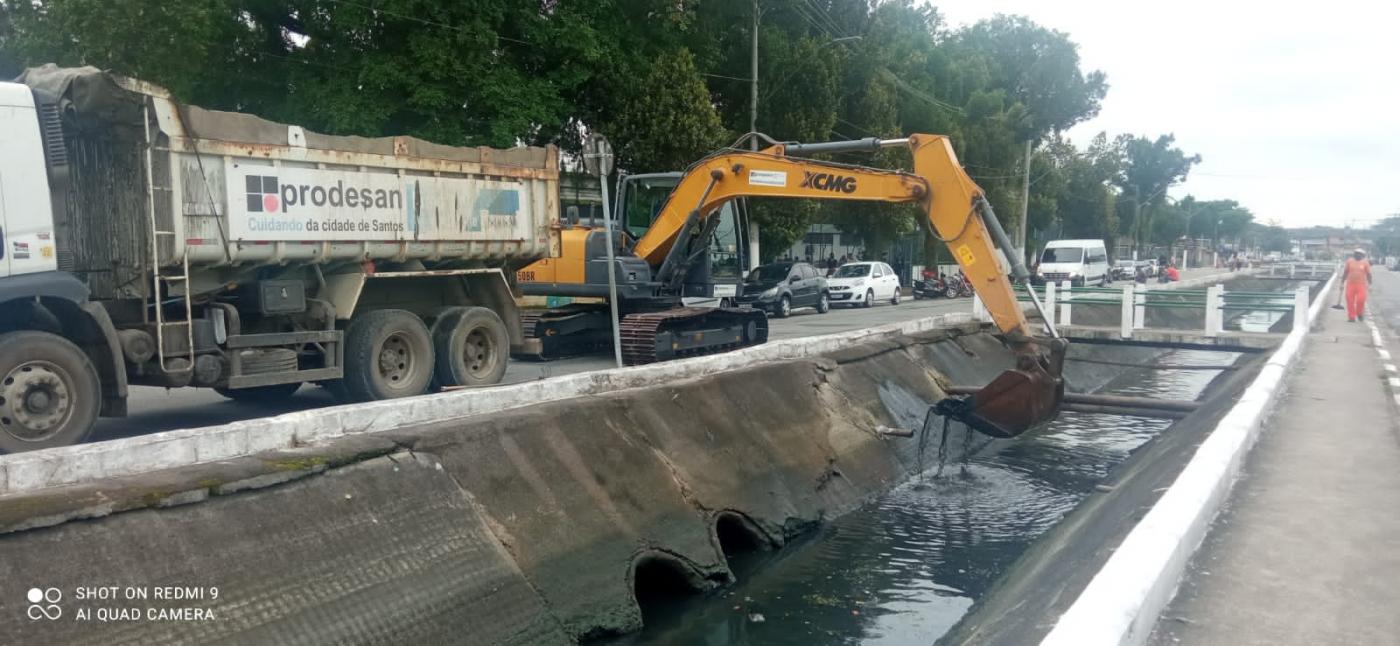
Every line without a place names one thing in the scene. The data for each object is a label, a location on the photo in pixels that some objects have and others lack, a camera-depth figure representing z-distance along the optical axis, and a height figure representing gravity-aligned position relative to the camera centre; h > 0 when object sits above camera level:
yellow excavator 11.74 -0.28
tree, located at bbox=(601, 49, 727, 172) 25.53 +3.22
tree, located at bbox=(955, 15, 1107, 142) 58.72 +10.55
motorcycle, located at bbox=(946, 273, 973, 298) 41.17 -1.92
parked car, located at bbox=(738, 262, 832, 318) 27.55 -1.27
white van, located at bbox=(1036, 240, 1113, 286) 41.28 -0.87
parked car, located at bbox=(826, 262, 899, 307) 32.72 -1.36
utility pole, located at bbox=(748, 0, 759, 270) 28.58 +4.43
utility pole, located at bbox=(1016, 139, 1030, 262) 48.17 +1.78
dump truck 7.36 -0.06
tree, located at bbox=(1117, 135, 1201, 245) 84.75 +6.32
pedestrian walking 19.70 -0.84
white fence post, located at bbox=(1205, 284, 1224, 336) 17.17 -1.21
